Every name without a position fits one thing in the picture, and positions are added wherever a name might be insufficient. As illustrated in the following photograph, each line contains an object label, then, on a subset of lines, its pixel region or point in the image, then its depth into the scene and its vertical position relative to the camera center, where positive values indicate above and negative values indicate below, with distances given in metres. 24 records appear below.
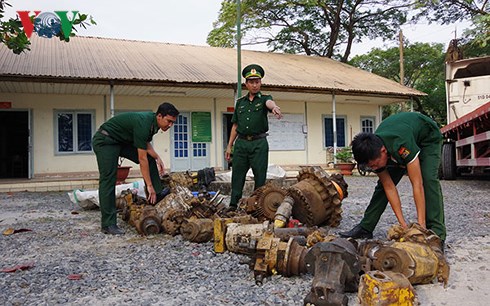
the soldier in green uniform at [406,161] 2.71 -0.02
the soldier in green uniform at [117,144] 3.88 +0.19
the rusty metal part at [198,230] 3.51 -0.62
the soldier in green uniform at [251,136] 4.41 +0.28
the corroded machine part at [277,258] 2.48 -0.63
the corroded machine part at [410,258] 2.20 -0.58
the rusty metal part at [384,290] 1.83 -0.63
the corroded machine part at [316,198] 3.81 -0.38
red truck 7.91 +1.16
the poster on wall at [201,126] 13.42 +1.23
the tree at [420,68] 23.23 +6.35
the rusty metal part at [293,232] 3.01 -0.57
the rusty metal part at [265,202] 3.87 -0.41
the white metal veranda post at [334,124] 13.40 +1.23
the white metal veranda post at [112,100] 10.42 +1.71
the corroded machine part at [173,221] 3.84 -0.59
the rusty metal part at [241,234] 2.98 -0.57
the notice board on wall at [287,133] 14.74 +1.03
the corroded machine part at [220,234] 3.18 -0.59
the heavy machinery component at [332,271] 1.94 -0.59
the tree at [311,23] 22.72 +8.38
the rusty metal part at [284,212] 3.38 -0.47
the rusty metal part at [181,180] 5.19 -0.26
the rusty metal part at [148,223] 3.90 -0.61
